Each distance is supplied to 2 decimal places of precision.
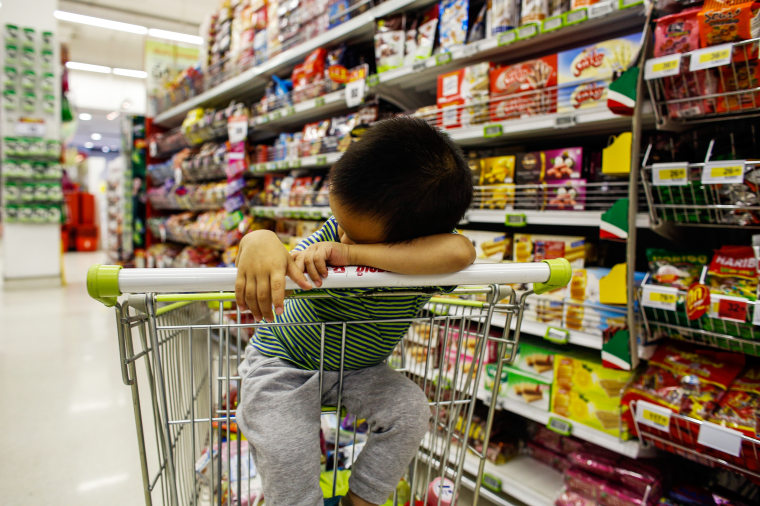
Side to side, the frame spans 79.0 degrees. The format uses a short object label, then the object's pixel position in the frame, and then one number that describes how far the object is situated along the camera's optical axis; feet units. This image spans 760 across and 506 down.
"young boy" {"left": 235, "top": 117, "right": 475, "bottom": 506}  2.56
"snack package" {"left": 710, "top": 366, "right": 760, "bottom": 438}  4.08
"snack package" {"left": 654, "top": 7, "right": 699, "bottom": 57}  4.23
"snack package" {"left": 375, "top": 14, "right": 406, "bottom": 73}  7.29
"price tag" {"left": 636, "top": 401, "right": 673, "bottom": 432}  4.48
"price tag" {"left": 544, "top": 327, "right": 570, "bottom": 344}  5.39
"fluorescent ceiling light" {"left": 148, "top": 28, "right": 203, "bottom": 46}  28.60
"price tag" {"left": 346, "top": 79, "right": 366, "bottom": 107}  7.60
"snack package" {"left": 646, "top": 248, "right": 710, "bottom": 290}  4.70
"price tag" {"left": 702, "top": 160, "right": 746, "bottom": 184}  4.05
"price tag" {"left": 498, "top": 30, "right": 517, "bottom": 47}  5.54
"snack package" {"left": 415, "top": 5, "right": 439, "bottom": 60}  6.92
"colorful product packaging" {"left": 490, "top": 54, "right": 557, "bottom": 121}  5.59
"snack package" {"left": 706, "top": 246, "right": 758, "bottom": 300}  4.21
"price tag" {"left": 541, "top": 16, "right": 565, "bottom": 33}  5.13
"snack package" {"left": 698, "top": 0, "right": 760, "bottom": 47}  3.92
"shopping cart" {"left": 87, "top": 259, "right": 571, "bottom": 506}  2.25
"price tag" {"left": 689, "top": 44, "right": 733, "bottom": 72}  3.97
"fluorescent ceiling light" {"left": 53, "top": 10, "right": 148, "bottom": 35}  26.55
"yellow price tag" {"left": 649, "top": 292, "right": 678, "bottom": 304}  4.50
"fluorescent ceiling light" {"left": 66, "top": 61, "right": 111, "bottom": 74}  37.60
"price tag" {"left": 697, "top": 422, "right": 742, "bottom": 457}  4.02
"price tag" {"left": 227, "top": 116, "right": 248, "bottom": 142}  10.89
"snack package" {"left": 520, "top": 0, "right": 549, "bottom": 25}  5.61
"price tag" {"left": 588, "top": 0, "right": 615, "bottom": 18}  4.73
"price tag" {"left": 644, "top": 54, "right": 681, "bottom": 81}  4.25
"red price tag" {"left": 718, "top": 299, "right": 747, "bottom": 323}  4.07
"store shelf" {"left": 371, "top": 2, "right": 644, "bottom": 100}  5.08
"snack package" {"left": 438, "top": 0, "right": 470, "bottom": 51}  6.46
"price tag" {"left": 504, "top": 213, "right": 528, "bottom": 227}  5.66
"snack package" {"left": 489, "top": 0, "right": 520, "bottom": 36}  5.90
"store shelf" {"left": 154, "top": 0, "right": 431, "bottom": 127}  7.41
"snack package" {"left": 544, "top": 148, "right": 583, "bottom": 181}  5.53
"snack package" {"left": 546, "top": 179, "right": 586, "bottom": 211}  5.44
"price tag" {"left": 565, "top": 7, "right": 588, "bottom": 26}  4.91
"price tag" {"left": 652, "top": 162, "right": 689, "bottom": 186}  4.36
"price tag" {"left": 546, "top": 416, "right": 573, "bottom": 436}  5.34
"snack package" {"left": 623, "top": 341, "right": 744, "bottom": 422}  4.45
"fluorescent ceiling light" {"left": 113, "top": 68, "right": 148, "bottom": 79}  38.63
